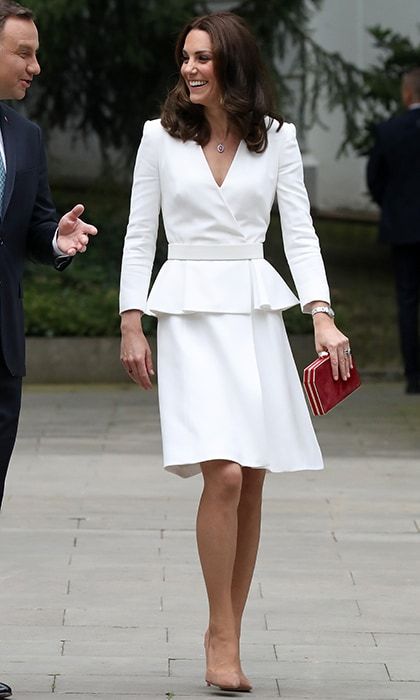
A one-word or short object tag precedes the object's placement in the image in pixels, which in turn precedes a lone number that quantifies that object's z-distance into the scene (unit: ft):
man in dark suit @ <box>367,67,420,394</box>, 75.15
